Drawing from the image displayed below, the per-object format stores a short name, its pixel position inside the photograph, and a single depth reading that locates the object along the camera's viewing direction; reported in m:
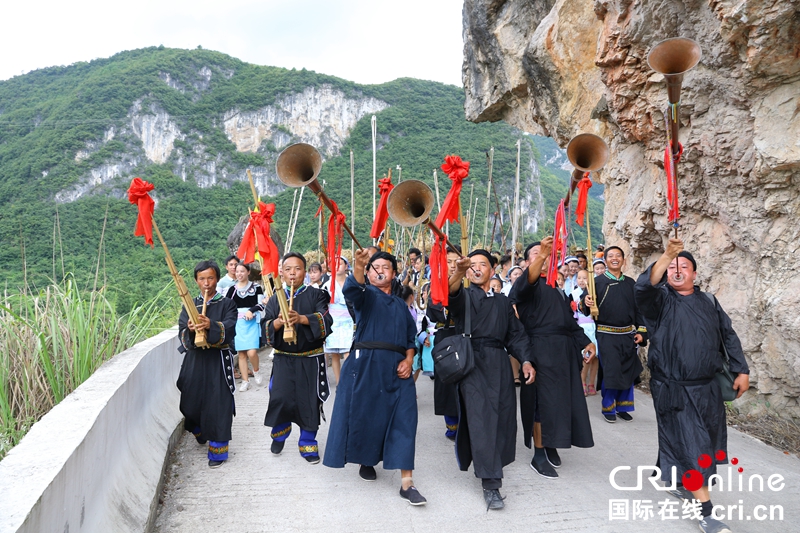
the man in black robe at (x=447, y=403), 4.87
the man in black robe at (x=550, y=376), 4.02
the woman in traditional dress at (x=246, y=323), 6.83
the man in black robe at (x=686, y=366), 3.30
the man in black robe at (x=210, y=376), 4.17
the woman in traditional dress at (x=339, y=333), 6.99
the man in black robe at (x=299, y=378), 4.31
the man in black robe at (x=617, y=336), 5.43
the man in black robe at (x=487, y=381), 3.53
